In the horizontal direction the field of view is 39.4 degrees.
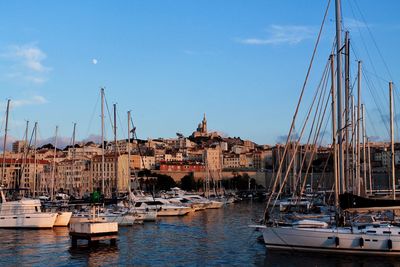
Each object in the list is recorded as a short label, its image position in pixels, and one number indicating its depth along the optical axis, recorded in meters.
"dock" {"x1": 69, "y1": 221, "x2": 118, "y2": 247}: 25.00
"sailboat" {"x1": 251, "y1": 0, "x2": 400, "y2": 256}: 20.33
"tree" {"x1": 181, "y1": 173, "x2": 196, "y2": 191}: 121.25
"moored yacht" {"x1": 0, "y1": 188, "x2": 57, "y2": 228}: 34.47
